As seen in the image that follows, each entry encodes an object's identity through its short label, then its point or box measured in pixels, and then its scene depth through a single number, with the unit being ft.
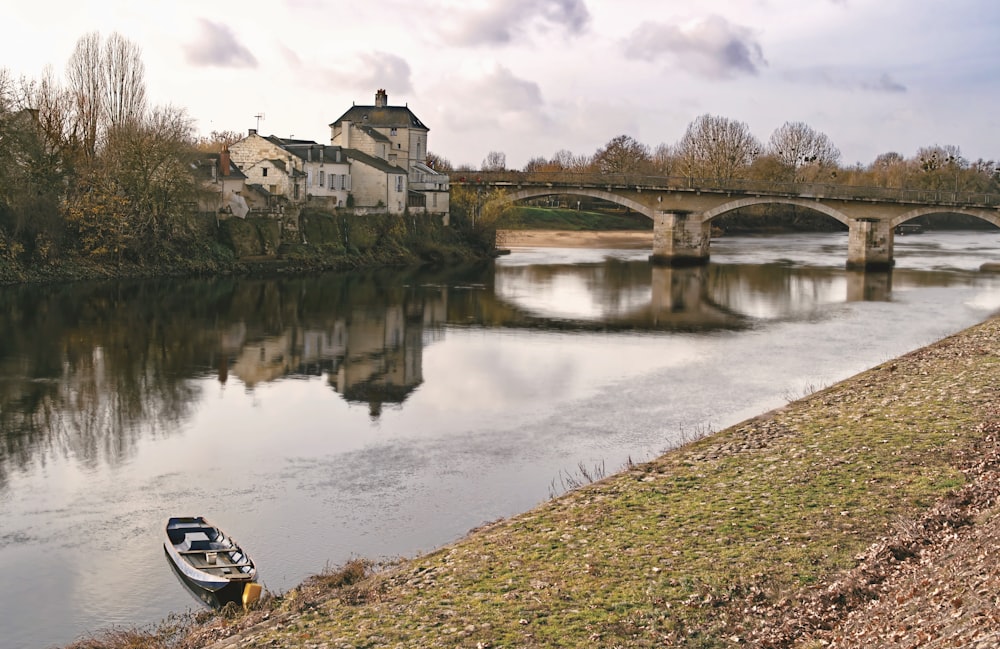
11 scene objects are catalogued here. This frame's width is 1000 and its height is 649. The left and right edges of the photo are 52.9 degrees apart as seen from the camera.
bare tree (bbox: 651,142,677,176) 434.59
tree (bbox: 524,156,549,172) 524.85
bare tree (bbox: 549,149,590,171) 516.16
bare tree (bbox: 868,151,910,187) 426.51
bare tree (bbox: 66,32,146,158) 185.78
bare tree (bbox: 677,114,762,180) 384.06
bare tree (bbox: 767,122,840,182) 435.53
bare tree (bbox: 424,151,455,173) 393.45
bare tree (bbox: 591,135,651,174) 440.45
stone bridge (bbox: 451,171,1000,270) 228.22
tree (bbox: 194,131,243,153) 348.79
